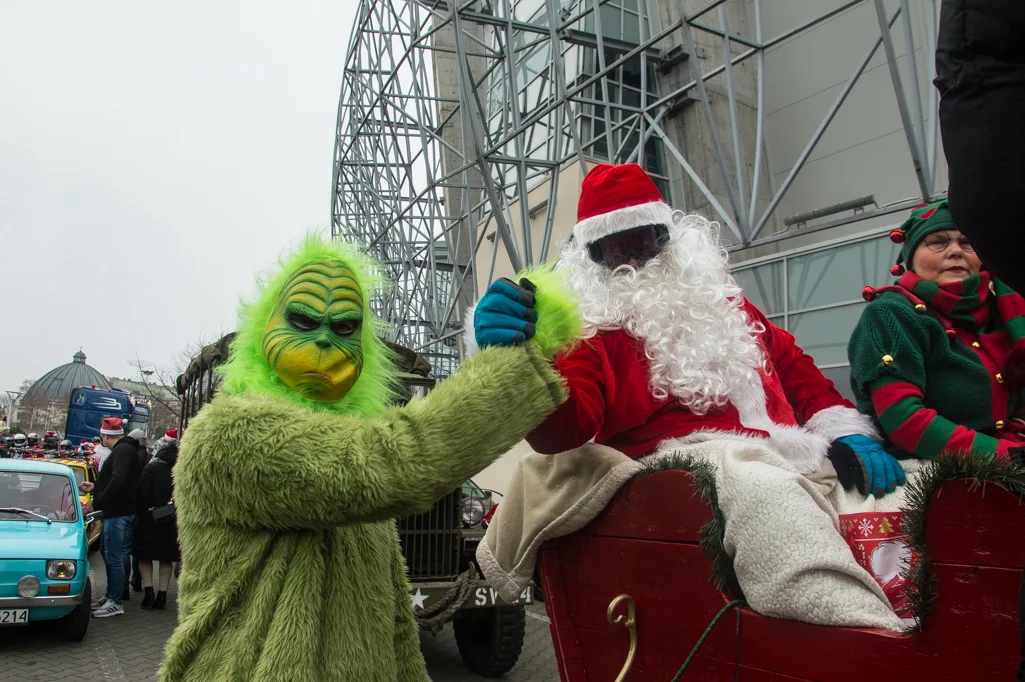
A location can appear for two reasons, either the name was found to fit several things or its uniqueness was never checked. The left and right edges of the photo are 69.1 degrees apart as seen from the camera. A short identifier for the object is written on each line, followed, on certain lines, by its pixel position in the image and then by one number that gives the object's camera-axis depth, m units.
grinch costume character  1.36
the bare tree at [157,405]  34.12
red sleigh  1.18
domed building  38.38
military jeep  4.90
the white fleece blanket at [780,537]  1.38
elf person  2.03
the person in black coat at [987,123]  0.90
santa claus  1.96
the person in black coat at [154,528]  6.80
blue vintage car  5.24
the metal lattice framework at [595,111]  7.81
